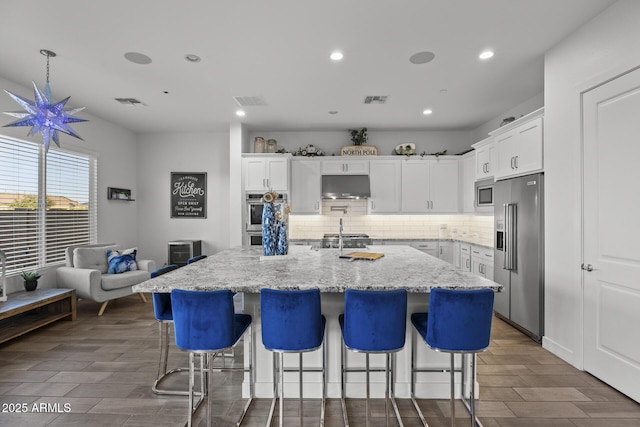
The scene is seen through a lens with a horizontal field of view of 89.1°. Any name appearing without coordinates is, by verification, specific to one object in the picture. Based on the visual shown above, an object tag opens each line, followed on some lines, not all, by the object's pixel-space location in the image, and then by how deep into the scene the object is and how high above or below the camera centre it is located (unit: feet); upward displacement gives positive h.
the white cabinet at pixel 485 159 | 14.78 +2.67
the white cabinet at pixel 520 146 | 11.21 +2.61
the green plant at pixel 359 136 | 19.97 +4.87
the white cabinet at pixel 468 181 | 17.85 +1.95
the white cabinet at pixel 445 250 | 18.95 -2.05
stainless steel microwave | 15.26 +1.09
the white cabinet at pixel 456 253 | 18.38 -2.19
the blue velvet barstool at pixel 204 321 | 6.18 -2.06
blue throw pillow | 15.78 -2.29
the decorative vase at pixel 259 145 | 19.47 +4.19
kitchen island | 6.61 -1.42
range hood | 19.39 +1.66
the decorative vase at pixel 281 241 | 10.37 -0.84
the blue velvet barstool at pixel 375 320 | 6.11 -2.02
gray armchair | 14.16 -2.84
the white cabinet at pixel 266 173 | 19.16 +2.46
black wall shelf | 18.62 +1.22
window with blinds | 13.16 +0.55
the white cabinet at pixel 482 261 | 14.82 -2.23
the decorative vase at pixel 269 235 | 10.19 -0.64
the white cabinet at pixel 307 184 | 19.81 +1.87
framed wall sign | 20.88 +1.26
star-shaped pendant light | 9.78 +3.07
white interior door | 7.75 -0.44
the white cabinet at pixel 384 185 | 19.85 +1.82
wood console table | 11.24 -3.85
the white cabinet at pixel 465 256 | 17.07 -2.21
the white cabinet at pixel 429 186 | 19.79 +1.77
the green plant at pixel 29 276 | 13.12 -2.50
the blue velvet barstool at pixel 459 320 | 6.02 -1.98
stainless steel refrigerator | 11.12 -1.36
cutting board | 9.62 -1.24
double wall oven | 18.88 -0.25
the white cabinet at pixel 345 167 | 19.81 +2.91
